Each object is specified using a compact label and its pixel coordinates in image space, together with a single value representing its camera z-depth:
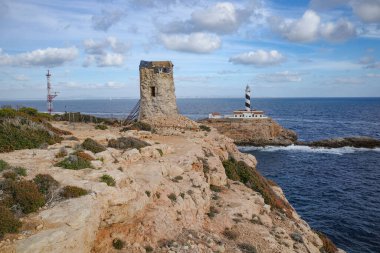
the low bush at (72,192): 9.94
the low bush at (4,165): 11.22
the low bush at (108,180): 11.18
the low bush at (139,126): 26.56
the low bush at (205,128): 29.23
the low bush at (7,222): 8.14
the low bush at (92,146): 15.86
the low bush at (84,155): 13.66
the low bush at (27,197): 9.26
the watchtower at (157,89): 29.00
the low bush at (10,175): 10.52
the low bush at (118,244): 10.80
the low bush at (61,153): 13.87
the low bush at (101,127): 27.06
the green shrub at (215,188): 18.32
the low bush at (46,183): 10.14
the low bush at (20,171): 11.02
